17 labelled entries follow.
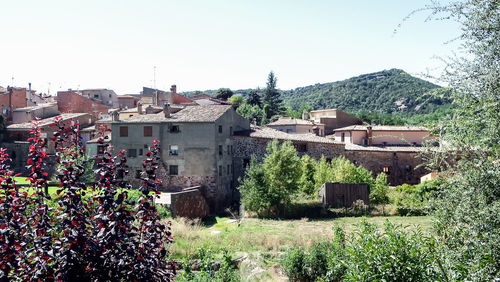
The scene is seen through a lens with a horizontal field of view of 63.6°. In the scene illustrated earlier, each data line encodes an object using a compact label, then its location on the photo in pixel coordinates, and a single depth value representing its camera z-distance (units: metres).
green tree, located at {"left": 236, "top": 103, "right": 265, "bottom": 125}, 69.69
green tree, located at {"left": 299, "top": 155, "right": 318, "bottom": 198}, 33.16
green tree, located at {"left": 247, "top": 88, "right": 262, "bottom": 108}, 86.00
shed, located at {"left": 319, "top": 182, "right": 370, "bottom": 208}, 30.00
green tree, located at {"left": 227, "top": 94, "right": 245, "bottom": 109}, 79.57
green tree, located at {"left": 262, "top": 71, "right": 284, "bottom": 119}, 80.24
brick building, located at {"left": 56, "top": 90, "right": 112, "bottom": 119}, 55.56
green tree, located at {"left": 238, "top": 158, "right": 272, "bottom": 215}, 29.61
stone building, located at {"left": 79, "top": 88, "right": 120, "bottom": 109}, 68.94
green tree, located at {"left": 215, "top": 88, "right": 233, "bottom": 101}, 87.00
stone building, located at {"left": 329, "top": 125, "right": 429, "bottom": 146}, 44.78
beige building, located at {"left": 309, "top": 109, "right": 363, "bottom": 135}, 57.23
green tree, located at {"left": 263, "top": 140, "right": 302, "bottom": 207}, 30.06
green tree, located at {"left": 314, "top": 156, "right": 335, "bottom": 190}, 32.85
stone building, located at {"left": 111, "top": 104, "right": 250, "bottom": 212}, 34.75
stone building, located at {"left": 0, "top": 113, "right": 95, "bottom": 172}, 42.94
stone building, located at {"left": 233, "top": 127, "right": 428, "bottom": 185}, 38.19
